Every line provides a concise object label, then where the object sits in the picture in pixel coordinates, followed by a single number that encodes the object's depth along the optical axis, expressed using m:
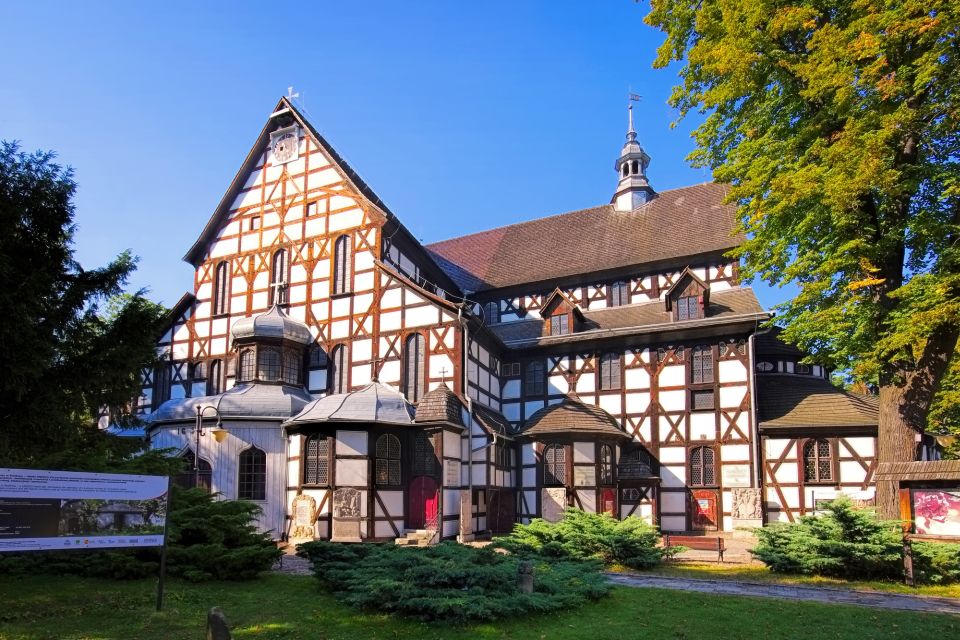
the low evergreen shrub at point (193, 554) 13.50
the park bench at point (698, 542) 18.02
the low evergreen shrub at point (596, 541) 16.12
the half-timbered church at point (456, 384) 23.62
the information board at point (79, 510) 9.48
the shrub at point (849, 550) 13.69
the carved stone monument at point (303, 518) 22.27
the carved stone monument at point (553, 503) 25.04
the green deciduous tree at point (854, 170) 13.70
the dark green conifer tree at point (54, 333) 10.92
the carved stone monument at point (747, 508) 24.72
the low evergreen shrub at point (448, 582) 10.16
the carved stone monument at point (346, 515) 21.94
